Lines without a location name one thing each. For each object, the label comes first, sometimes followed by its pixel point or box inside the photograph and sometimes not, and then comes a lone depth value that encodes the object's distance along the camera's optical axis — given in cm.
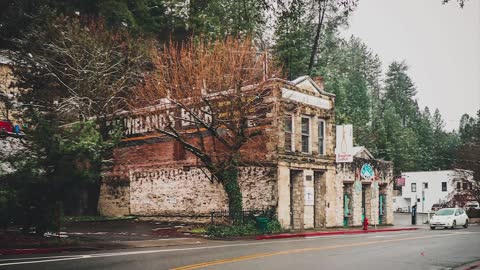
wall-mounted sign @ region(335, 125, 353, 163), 3453
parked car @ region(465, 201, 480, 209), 6621
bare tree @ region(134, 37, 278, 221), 2683
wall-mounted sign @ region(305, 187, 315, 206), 3322
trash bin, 2808
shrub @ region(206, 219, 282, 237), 2594
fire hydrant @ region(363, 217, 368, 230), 3475
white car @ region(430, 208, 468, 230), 3831
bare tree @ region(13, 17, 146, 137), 3231
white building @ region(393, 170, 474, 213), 8775
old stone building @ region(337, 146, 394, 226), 3781
